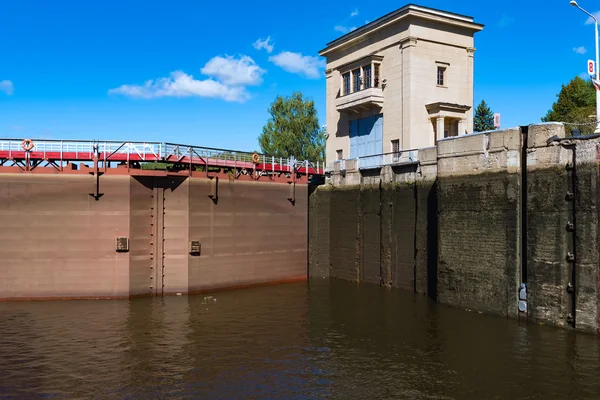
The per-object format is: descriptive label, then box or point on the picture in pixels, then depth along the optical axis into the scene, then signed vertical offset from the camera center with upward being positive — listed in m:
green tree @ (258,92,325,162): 72.62 +11.33
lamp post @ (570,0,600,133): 28.21 +8.09
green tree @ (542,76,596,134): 59.16 +13.17
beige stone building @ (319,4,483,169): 37.53 +9.86
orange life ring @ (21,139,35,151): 29.11 +3.76
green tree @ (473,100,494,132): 85.19 +15.45
